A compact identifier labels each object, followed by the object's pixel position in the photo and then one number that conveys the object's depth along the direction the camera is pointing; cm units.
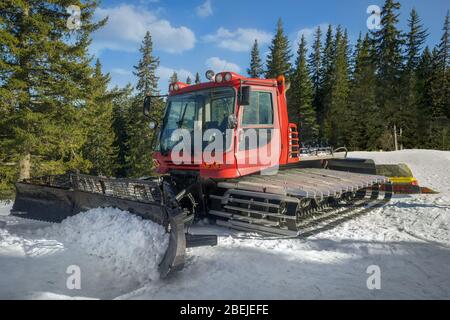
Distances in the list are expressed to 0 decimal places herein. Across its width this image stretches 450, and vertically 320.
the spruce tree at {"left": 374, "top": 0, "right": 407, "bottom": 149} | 3394
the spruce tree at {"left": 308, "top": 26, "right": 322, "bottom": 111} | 4728
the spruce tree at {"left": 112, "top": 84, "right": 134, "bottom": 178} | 3862
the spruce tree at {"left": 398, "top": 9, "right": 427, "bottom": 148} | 3462
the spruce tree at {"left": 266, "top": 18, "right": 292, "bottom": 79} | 3881
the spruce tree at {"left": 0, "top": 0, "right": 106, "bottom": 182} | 1273
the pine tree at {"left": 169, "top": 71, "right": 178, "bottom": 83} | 5290
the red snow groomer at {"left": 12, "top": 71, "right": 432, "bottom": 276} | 525
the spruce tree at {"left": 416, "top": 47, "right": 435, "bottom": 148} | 3503
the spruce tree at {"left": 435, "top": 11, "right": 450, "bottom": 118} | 3953
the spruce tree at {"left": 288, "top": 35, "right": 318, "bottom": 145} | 3941
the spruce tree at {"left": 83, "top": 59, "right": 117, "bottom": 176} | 3083
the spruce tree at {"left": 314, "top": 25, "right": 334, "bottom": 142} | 4439
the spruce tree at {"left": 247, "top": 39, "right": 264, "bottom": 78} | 4191
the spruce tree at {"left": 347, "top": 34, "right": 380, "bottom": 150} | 3381
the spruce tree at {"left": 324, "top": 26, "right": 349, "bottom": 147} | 3764
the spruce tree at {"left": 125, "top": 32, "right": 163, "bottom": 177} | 3048
